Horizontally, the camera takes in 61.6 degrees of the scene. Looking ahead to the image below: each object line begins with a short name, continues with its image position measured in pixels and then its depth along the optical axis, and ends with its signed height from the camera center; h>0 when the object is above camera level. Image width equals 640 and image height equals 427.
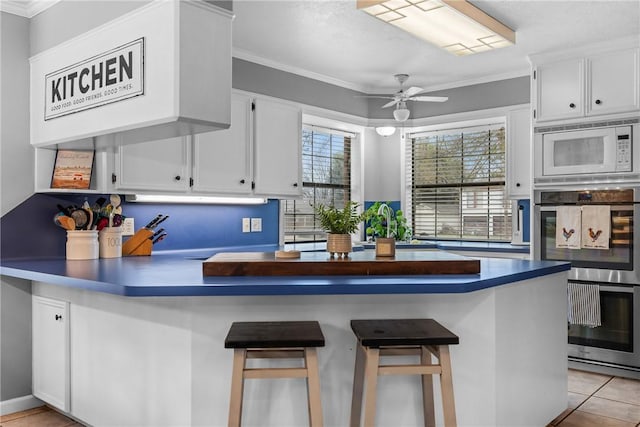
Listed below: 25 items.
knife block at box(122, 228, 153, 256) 3.71 -0.20
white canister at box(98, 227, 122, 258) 3.51 -0.17
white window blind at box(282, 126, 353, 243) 5.14 +0.37
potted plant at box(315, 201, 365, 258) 2.65 -0.05
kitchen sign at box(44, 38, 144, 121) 2.37 +0.65
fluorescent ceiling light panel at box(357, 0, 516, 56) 3.21 +1.26
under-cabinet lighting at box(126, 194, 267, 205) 3.84 +0.13
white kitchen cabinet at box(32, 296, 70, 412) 3.06 -0.81
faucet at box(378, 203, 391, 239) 2.83 +0.03
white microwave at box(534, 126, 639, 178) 4.00 +0.51
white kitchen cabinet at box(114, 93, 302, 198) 3.67 +0.43
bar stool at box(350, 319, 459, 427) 2.09 -0.54
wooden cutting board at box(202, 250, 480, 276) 2.42 -0.23
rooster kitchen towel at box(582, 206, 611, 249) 4.02 -0.07
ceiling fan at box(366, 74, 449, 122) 4.55 +1.02
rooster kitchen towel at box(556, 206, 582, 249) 4.14 -0.08
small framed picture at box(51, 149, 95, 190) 3.37 +0.29
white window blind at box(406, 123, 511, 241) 5.29 +0.34
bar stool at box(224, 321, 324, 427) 2.05 -0.55
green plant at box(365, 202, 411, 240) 5.21 -0.10
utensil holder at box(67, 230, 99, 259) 3.37 -0.18
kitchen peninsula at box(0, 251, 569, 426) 2.30 -0.57
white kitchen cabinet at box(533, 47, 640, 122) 4.01 +1.03
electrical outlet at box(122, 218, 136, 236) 3.84 -0.08
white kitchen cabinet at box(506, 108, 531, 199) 4.92 +0.59
